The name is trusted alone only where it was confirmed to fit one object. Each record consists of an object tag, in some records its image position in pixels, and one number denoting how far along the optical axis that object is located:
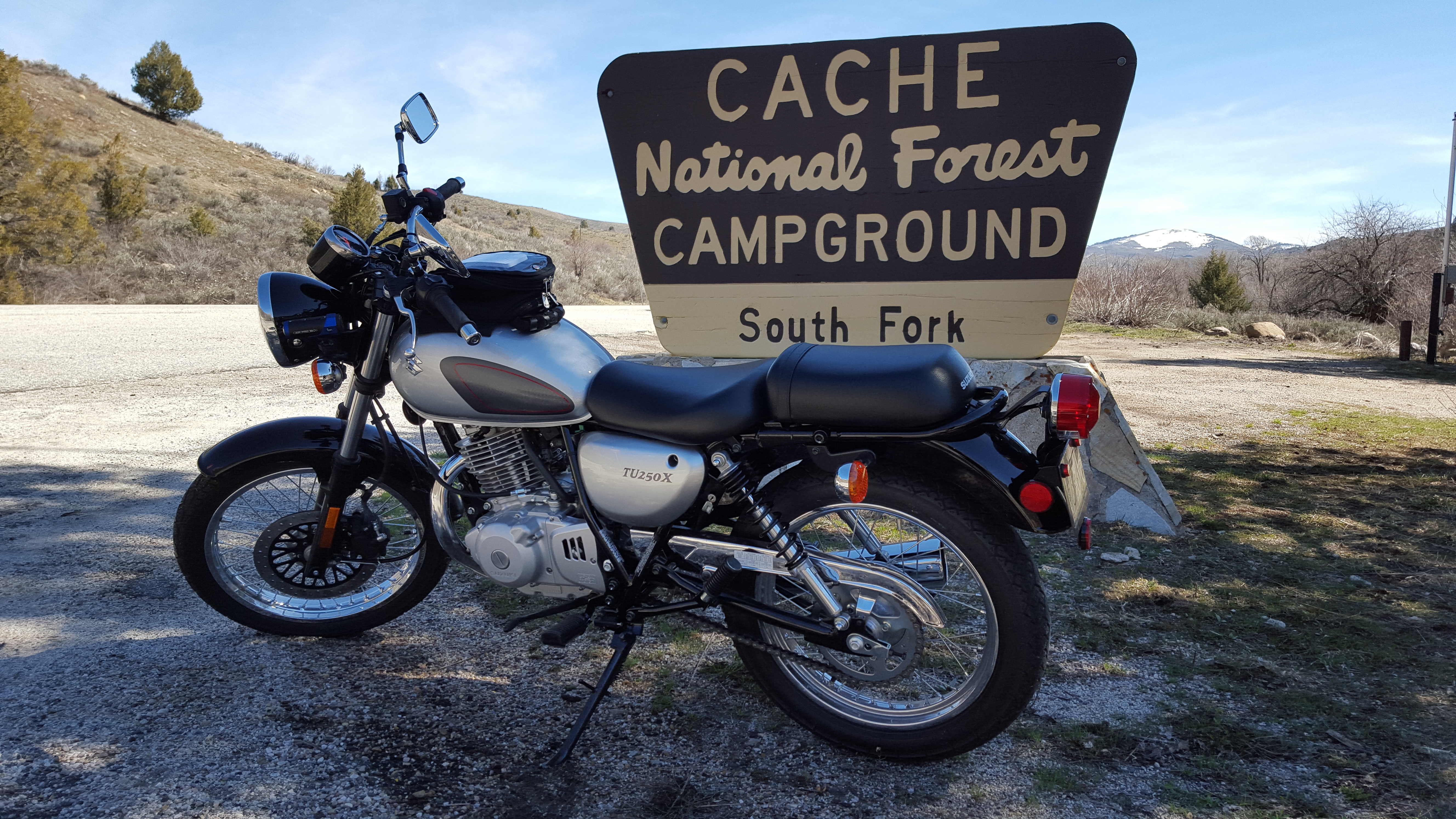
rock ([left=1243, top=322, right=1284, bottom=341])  17.42
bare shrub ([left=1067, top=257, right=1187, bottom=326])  20.36
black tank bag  2.51
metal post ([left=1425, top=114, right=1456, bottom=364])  12.56
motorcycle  2.17
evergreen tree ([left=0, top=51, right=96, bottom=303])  24.09
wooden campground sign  4.08
